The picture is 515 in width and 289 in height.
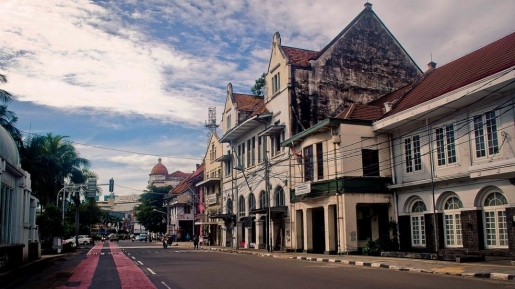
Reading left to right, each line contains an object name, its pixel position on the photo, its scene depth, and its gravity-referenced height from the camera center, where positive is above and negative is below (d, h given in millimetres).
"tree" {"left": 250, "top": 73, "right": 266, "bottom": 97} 50562 +12626
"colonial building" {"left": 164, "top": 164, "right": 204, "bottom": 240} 72500 +1127
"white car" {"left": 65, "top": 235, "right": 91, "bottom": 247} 67438 -3213
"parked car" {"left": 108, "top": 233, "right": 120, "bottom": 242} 102106 -4599
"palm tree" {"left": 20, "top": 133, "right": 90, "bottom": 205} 49062 +5457
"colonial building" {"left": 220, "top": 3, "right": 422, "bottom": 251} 37000 +9263
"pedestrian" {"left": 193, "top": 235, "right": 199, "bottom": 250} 47094 -2581
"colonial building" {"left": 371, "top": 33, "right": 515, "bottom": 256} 21266 +2571
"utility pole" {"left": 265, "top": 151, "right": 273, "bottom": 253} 34844 -329
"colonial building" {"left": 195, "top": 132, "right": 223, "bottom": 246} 54594 +2410
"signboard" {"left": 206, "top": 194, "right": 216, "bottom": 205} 54656 +1582
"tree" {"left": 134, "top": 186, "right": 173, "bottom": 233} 91062 +459
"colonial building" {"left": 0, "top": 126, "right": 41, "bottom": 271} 19778 +440
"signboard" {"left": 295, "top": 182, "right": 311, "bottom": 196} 31208 +1466
